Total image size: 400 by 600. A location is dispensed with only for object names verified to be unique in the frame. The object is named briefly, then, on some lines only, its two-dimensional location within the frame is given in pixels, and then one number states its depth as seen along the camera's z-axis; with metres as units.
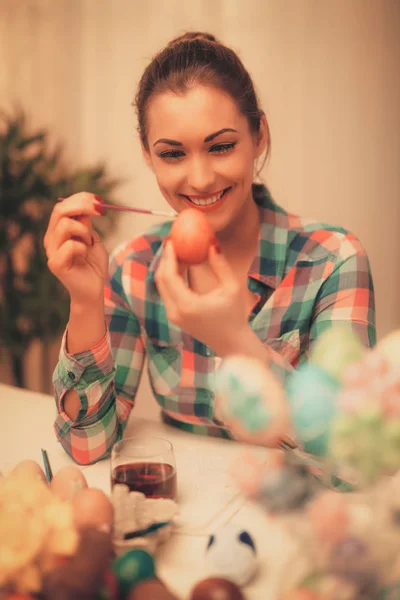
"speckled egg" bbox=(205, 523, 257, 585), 0.65
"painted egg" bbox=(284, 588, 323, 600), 0.50
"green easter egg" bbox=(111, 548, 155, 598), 0.58
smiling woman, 1.06
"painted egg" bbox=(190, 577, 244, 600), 0.55
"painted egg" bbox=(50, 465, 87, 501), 0.75
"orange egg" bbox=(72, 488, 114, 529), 0.64
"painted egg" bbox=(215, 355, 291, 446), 0.51
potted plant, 2.51
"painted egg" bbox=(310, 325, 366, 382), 0.52
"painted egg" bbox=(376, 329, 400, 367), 0.51
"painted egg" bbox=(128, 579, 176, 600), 0.55
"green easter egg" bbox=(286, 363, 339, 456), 0.50
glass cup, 0.82
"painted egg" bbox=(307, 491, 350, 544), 0.48
